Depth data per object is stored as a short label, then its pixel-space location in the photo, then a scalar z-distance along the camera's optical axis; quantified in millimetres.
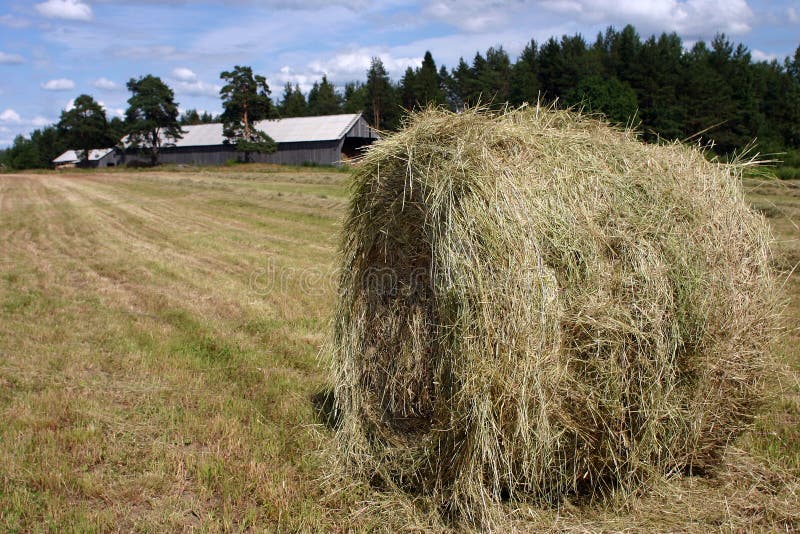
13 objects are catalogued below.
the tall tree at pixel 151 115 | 65000
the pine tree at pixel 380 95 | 70062
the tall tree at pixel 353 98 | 98438
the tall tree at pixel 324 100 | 106100
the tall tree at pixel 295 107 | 101938
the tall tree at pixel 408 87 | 57312
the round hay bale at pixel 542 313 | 3561
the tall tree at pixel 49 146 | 107250
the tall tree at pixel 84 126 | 77812
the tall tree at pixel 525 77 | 50531
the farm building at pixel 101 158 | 82438
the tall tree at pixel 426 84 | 52772
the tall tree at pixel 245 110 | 63000
